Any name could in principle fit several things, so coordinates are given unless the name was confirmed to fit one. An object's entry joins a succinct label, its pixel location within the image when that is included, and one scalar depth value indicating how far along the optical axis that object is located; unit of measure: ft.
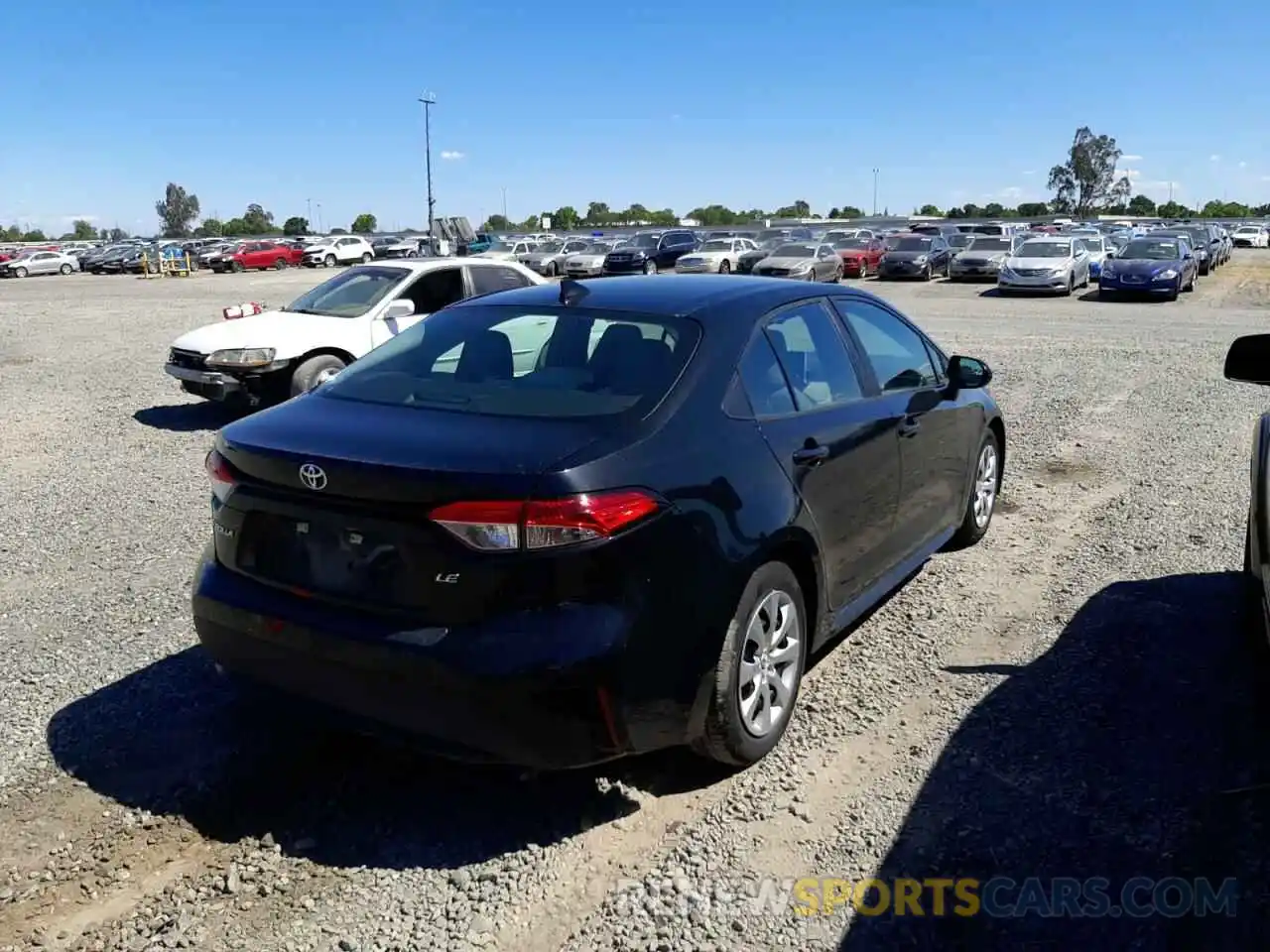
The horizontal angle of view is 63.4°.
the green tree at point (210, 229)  425.32
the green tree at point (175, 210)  432.25
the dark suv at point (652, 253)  127.24
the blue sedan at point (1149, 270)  81.10
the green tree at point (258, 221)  433.81
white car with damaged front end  31.14
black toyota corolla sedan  9.37
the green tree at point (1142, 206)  424.46
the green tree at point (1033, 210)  399.69
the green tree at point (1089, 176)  390.42
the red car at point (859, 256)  123.24
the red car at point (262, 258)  176.89
